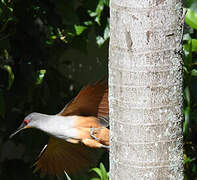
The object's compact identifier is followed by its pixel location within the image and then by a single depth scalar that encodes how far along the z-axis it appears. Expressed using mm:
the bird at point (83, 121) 7991
